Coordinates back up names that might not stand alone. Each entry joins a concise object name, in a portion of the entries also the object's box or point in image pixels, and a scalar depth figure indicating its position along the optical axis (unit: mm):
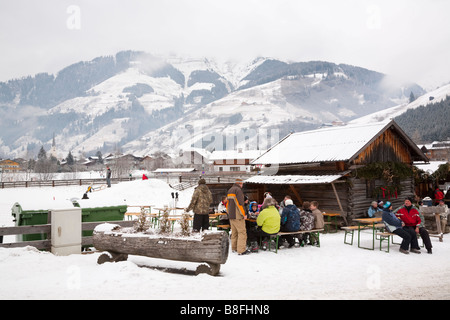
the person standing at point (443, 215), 12508
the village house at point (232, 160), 78625
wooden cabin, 16156
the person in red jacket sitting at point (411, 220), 9734
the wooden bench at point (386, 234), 9836
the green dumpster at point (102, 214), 9984
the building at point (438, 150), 88788
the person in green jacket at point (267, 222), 9430
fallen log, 6629
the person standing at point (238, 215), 9000
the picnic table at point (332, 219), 15017
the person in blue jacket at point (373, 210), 13888
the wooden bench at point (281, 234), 9571
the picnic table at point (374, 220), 10862
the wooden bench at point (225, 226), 10361
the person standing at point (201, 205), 9203
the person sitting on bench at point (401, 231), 9688
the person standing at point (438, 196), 19020
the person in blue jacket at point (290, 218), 9930
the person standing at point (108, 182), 32150
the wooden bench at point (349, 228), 10777
